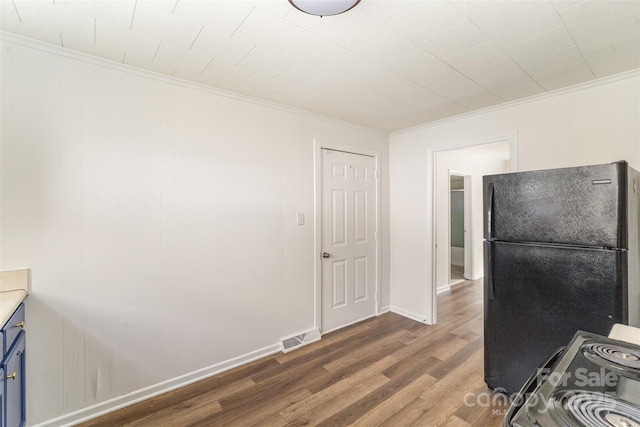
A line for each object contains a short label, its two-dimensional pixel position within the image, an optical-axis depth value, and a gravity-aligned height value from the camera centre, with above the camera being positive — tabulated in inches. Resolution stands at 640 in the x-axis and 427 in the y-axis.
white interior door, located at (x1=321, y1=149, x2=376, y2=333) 125.0 -11.3
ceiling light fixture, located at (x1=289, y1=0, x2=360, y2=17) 51.7 +39.5
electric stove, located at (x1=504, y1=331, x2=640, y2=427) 27.0 -19.7
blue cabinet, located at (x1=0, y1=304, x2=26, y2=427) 52.1 -31.4
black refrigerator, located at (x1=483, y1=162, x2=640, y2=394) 62.6 -11.9
